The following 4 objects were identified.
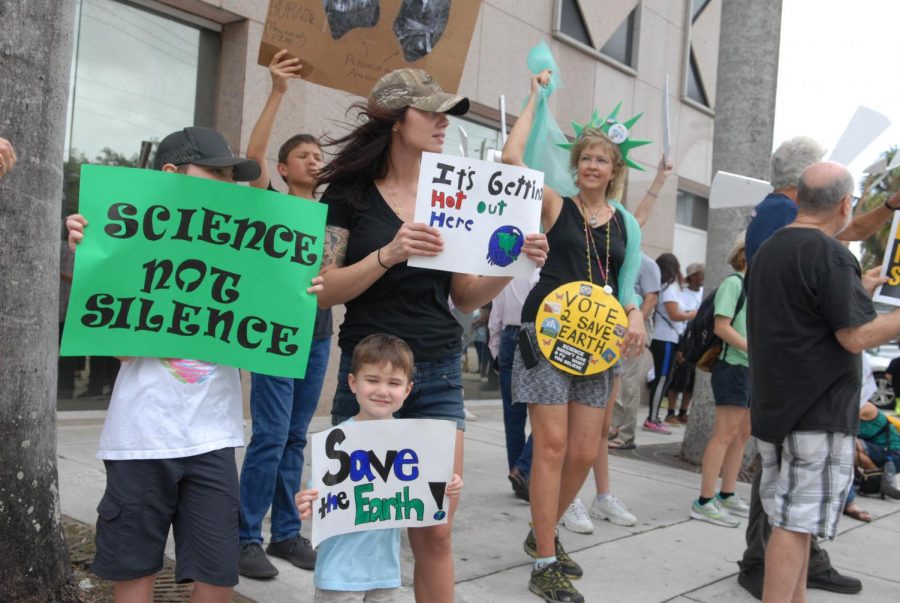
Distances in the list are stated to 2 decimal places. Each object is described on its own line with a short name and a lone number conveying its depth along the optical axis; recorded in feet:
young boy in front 8.76
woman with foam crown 12.63
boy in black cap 8.29
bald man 10.75
